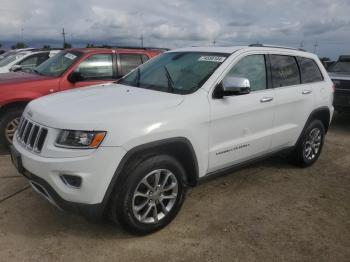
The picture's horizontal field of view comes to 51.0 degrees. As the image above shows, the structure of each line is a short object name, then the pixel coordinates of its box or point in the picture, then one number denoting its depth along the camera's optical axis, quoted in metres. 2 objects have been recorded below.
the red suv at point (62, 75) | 5.79
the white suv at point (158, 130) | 3.01
